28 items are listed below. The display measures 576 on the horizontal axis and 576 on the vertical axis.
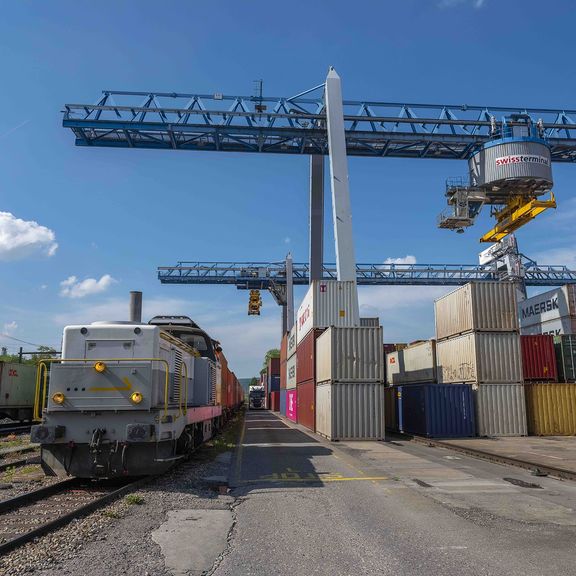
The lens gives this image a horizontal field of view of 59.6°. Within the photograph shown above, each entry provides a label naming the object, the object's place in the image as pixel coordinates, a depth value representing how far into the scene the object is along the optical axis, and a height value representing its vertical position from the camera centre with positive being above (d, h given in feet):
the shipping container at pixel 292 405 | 99.71 -4.64
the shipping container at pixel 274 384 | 199.62 -0.29
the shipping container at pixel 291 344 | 105.66 +8.67
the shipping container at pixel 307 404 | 73.61 -3.26
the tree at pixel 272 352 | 491.51 +30.62
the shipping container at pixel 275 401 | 183.63 -6.61
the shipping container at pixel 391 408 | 77.00 -4.05
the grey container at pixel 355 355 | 60.54 +3.34
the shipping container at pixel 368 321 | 91.88 +11.17
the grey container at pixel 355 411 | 59.72 -3.27
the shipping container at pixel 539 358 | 69.05 +3.29
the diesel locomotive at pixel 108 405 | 29.19 -1.26
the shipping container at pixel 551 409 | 64.49 -3.40
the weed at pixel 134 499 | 25.93 -5.92
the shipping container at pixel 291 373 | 102.82 +2.26
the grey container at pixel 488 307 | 64.49 +9.55
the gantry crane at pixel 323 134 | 88.12 +45.16
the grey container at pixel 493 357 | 63.87 +3.16
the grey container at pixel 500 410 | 63.31 -3.42
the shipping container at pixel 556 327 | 89.93 +10.66
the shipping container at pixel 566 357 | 69.82 +3.47
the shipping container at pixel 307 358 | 73.41 +4.03
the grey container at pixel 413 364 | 76.43 +3.09
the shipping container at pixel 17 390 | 84.75 -0.99
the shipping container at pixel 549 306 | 90.99 +14.78
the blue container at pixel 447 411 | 63.16 -3.52
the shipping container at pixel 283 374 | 137.39 +2.60
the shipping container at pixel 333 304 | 72.54 +11.29
